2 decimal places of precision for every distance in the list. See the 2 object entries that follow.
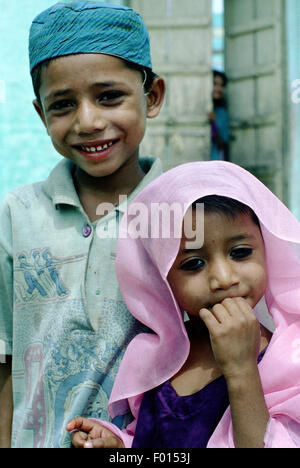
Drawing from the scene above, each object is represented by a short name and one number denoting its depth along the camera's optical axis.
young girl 1.25
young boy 1.50
